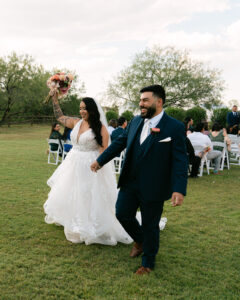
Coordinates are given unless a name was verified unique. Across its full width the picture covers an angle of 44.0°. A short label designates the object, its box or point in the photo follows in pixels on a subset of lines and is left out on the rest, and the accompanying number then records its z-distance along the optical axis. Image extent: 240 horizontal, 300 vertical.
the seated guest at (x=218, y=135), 11.48
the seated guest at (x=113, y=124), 11.76
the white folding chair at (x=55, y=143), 11.51
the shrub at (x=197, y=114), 28.38
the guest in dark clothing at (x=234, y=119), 15.38
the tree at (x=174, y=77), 46.03
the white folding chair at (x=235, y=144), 13.00
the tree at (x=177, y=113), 30.34
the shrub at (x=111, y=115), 34.42
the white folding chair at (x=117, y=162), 10.09
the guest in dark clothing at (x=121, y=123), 8.83
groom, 3.27
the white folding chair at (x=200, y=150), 9.97
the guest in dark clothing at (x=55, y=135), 11.84
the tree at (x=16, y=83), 38.72
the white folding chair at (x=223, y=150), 11.04
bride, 4.36
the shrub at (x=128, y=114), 34.06
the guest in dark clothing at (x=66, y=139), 10.62
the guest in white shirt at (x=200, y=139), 9.89
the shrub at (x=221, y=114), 28.25
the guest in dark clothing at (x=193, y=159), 9.50
